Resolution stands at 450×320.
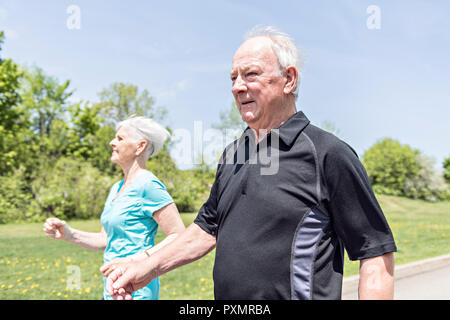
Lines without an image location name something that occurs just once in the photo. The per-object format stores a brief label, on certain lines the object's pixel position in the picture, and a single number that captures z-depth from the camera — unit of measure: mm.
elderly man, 1476
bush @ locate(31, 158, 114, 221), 22422
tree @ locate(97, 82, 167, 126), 28922
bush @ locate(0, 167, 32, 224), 21625
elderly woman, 2908
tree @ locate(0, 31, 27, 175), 23438
